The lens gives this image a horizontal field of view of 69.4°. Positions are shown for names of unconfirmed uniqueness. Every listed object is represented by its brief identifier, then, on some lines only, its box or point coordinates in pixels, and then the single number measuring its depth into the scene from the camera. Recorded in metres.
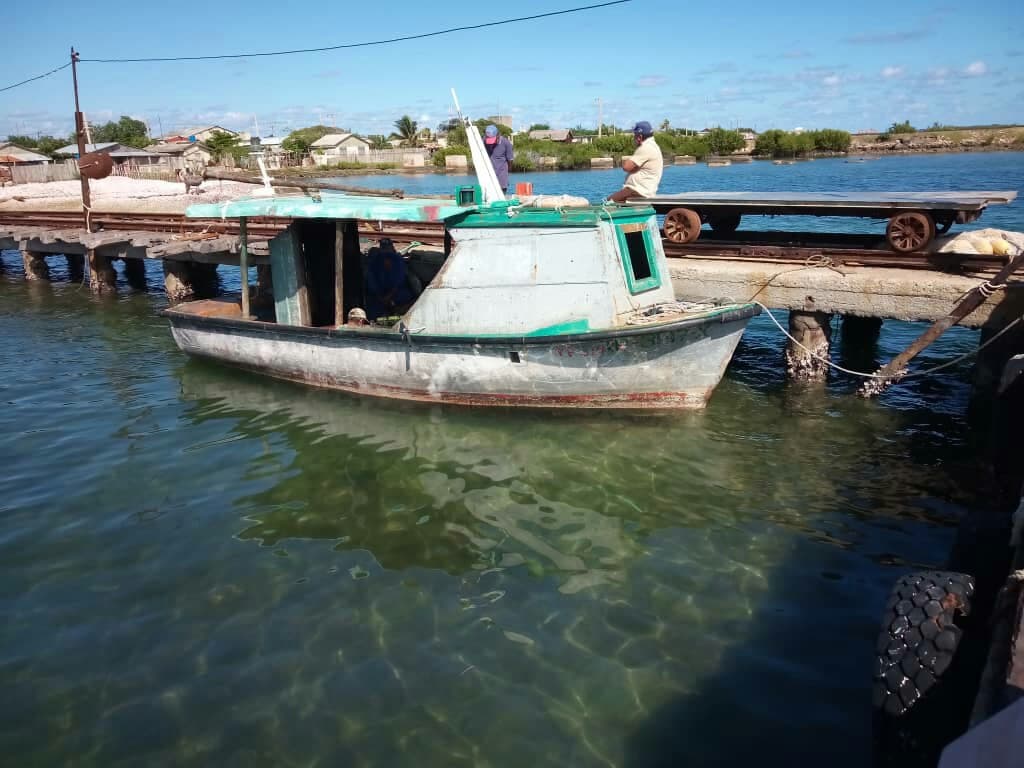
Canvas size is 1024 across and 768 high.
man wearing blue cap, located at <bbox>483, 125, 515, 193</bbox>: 12.52
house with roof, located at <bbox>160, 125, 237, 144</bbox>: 74.86
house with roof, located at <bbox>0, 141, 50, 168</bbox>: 54.31
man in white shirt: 11.30
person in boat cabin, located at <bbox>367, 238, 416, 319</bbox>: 11.45
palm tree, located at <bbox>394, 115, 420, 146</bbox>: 111.31
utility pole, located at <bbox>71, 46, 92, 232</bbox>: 20.16
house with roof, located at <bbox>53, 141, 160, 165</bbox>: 59.47
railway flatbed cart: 10.22
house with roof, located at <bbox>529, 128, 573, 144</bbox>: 102.88
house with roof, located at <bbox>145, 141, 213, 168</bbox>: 59.67
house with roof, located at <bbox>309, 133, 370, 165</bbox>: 93.88
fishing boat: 9.16
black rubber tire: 3.87
